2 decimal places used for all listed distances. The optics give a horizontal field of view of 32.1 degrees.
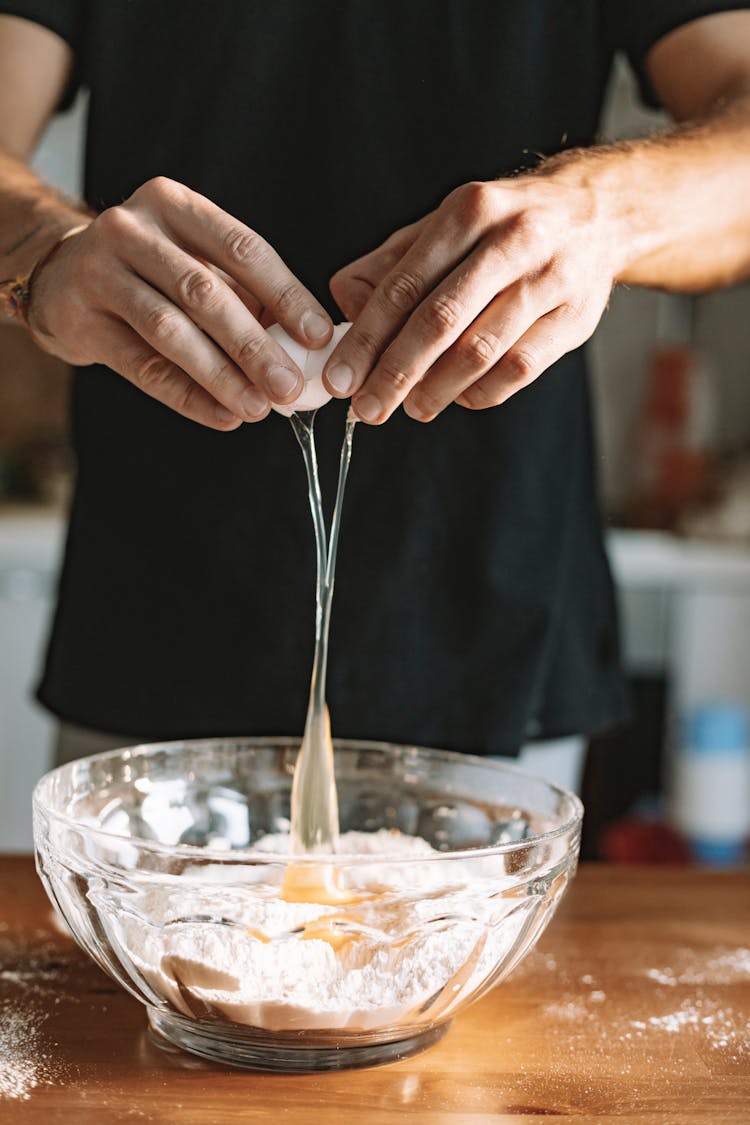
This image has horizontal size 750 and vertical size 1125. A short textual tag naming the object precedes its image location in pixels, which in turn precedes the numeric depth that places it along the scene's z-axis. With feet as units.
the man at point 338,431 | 3.49
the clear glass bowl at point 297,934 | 2.08
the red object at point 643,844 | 7.80
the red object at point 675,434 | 8.89
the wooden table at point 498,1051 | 2.03
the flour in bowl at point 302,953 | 2.08
